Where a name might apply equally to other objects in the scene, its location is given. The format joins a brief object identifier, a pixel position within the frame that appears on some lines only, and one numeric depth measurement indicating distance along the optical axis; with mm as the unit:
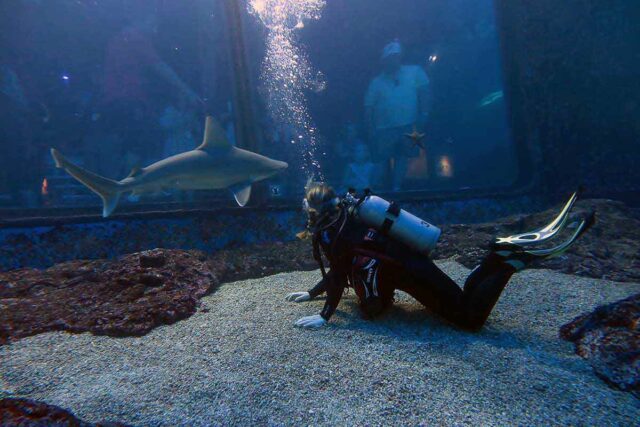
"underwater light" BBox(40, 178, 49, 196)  10055
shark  5453
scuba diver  2857
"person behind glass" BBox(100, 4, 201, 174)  12523
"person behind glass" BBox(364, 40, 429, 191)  13883
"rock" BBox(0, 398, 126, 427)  1728
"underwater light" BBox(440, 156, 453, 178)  16461
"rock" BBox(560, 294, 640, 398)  2064
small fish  16264
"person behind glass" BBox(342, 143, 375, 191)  15219
